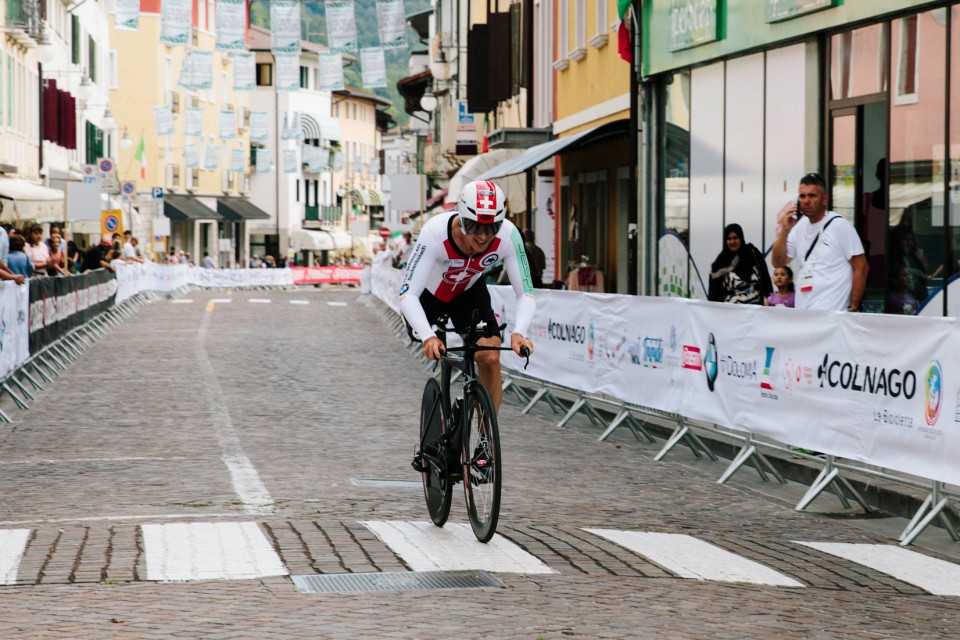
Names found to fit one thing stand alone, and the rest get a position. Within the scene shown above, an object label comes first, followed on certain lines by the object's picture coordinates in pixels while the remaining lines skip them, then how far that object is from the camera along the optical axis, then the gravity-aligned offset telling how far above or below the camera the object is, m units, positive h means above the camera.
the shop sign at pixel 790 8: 17.84 +2.55
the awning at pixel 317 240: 108.88 +0.36
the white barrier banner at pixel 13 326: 16.47 -0.81
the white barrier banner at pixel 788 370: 9.58 -0.86
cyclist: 8.72 -0.15
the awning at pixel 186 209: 83.19 +1.81
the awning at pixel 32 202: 38.69 +1.02
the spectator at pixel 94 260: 34.94 -0.30
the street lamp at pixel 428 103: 52.84 +4.41
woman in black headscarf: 16.14 -0.25
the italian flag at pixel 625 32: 24.22 +3.08
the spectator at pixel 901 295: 15.48 -0.43
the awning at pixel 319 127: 111.12 +7.86
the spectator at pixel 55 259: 28.38 -0.24
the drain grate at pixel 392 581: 7.21 -1.43
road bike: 8.45 -1.03
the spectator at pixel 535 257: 22.42 -0.15
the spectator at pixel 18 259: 23.33 -0.19
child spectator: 14.73 -0.36
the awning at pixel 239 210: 92.62 +1.98
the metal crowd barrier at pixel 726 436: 9.75 -1.50
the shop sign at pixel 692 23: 21.47 +2.87
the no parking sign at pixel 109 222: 45.22 +0.60
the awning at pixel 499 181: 34.34 +1.41
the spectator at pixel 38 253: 26.77 -0.13
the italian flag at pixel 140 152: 68.69 +3.76
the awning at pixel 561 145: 25.42 +1.54
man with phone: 13.08 -0.08
